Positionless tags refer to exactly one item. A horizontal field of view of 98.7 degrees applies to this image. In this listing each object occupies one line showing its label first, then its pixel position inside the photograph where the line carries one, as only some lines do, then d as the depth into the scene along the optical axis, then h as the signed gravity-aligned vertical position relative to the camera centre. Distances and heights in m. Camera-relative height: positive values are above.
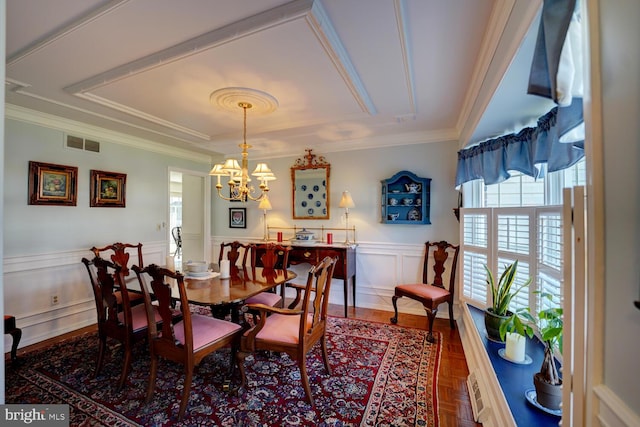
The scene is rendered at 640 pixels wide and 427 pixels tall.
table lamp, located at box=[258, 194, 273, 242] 4.49 -0.10
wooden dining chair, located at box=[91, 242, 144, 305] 2.72 -0.48
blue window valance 1.08 +0.46
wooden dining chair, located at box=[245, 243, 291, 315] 2.72 -0.58
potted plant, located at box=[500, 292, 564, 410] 1.27 -0.75
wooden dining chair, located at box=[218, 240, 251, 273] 3.16 -0.45
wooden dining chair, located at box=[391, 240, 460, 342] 2.93 -0.81
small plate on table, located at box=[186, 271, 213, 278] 2.58 -0.55
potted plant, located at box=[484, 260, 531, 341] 1.91 -0.61
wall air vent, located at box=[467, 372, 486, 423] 1.70 -1.21
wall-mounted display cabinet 3.56 +0.25
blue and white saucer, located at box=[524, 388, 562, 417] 1.29 -0.91
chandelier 2.56 +0.42
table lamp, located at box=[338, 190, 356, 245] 3.69 +0.21
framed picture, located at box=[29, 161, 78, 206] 2.83 +0.32
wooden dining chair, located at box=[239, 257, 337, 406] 1.88 -0.85
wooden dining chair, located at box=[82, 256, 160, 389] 1.97 -0.81
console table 3.55 -0.54
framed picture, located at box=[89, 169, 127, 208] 3.33 +0.32
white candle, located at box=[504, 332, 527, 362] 1.71 -0.80
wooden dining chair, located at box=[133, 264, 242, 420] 1.73 -0.84
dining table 1.95 -0.59
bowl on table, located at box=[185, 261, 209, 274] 2.63 -0.50
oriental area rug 1.75 -1.28
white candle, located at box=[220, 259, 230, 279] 2.59 -0.52
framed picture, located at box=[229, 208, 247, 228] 4.75 -0.03
